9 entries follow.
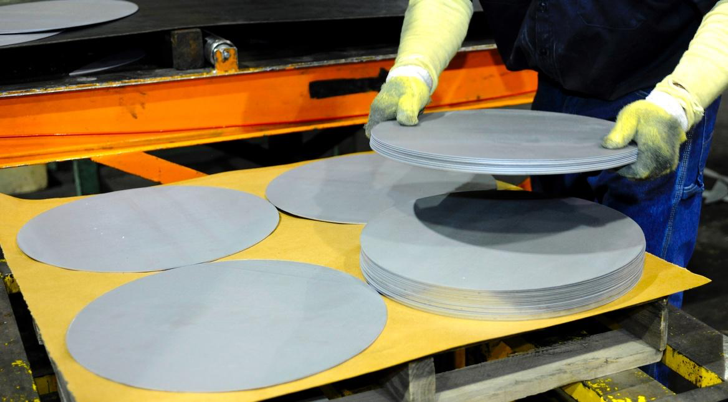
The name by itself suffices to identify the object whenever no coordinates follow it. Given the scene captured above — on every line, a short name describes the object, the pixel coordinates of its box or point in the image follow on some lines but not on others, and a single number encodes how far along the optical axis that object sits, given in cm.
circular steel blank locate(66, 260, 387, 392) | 141
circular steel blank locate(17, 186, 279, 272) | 190
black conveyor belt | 289
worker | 210
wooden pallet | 153
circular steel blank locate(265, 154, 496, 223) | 216
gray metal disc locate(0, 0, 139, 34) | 294
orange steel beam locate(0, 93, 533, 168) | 258
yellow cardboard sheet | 140
